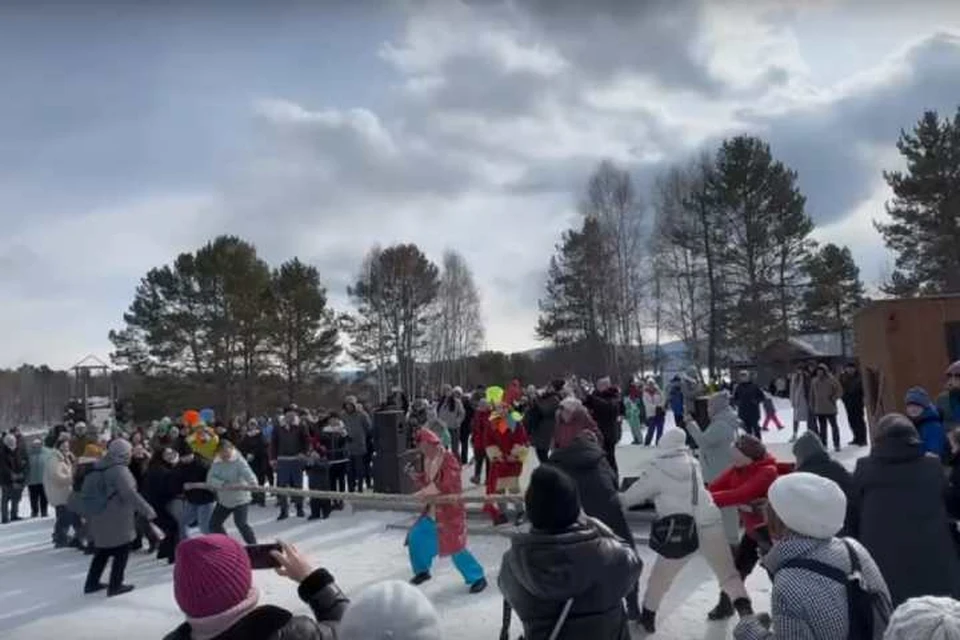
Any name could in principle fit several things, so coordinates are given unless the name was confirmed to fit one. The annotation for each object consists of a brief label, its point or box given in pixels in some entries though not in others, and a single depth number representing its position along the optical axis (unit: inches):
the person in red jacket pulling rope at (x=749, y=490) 252.5
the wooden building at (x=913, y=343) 510.3
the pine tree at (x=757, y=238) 1537.9
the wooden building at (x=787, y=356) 1449.3
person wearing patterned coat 116.1
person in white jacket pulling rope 251.3
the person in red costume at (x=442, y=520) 331.0
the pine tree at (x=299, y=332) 1584.6
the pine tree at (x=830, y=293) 1553.9
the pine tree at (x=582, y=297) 1638.8
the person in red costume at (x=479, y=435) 524.6
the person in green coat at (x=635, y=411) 804.6
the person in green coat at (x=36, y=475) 653.3
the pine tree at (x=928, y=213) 1331.2
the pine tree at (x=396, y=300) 1813.5
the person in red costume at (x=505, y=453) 431.2
